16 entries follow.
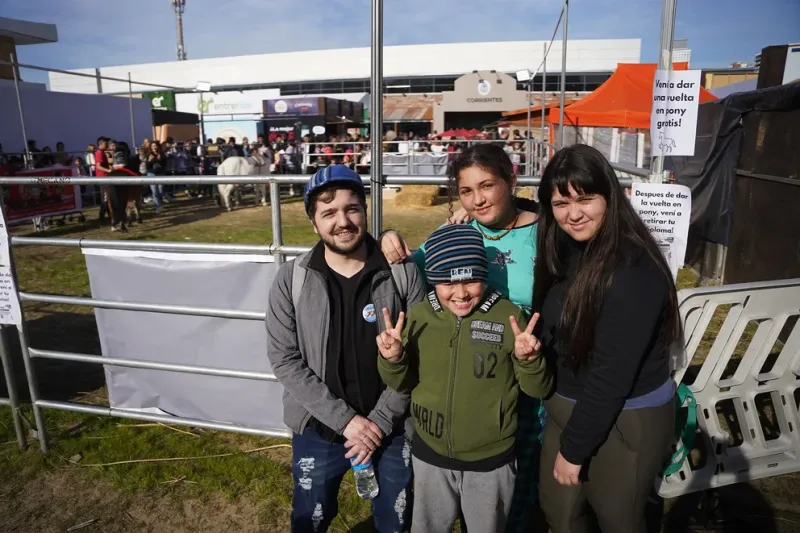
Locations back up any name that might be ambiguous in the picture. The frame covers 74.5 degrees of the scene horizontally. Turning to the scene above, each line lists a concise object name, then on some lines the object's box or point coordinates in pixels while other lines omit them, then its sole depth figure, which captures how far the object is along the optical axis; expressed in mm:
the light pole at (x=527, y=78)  15734
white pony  15156
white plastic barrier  2590
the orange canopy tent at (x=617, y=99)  10914
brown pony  11562
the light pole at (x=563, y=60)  7748
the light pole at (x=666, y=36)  2348
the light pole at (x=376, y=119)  2266
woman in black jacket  1728
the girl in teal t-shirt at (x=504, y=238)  2109
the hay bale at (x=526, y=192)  13061
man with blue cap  2070
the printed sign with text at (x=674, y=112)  2377
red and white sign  11055
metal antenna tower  77088
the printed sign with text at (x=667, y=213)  2402
